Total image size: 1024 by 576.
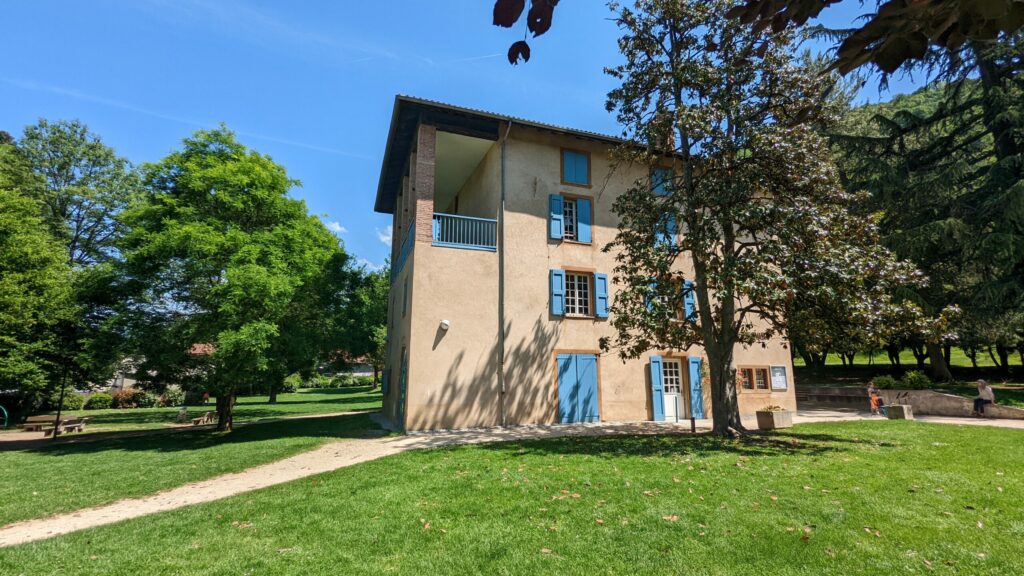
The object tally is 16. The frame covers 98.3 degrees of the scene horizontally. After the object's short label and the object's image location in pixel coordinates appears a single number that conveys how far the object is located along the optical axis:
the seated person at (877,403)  16.33
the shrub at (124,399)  29.39
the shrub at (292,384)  39.62
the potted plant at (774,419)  12.54
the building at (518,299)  13.10
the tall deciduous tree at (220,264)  12.22
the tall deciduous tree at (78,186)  23.14
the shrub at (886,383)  19.72
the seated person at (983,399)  14.70
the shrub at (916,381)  18.55
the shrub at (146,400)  29.62
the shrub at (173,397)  30.72
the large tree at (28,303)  13.54
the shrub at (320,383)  47.22
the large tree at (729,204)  9.45
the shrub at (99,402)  28.36
